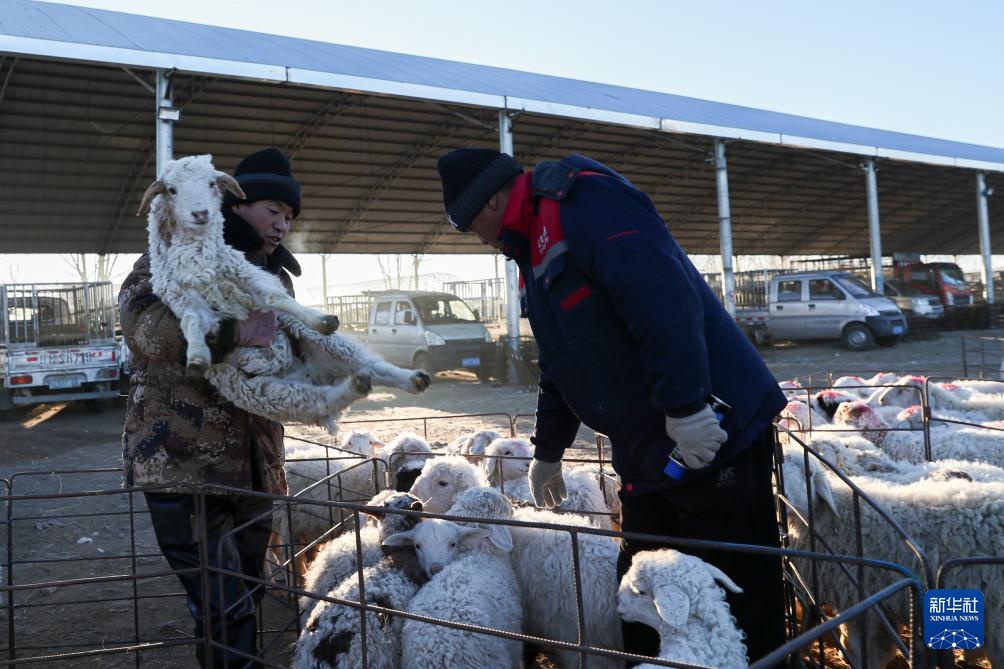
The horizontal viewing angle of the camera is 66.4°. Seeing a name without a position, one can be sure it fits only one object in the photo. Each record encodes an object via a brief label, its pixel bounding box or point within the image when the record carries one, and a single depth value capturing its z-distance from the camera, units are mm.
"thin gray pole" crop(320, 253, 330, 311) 26294
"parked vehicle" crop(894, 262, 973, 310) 24250
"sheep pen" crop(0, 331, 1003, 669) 4105
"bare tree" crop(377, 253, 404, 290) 45312
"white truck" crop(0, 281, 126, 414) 14016
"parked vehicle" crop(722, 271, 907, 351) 18266
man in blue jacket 2066
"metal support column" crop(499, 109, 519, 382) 15016
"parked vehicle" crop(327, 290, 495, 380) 16750
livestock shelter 13250
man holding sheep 2518
